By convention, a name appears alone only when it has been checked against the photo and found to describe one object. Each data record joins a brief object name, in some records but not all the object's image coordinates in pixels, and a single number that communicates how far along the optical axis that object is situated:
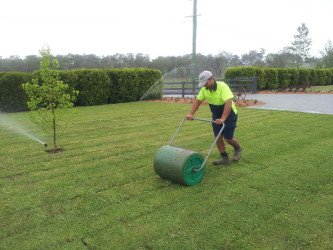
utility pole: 25.34
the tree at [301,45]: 49.19
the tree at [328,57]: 49.53
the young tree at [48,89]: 5.50
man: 4.23
